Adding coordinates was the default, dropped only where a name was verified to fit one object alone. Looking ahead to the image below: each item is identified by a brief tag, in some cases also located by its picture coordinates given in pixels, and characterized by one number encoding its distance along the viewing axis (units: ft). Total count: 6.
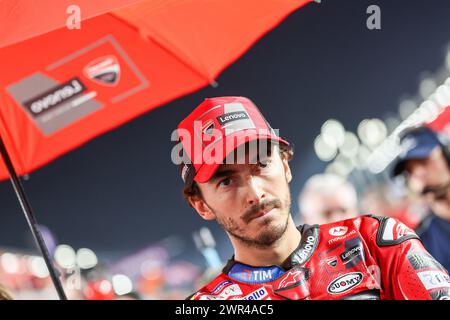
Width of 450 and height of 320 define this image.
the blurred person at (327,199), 19.40
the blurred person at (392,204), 19.16
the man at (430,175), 19.03
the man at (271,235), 10.99
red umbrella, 16.83
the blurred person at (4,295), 16.17
